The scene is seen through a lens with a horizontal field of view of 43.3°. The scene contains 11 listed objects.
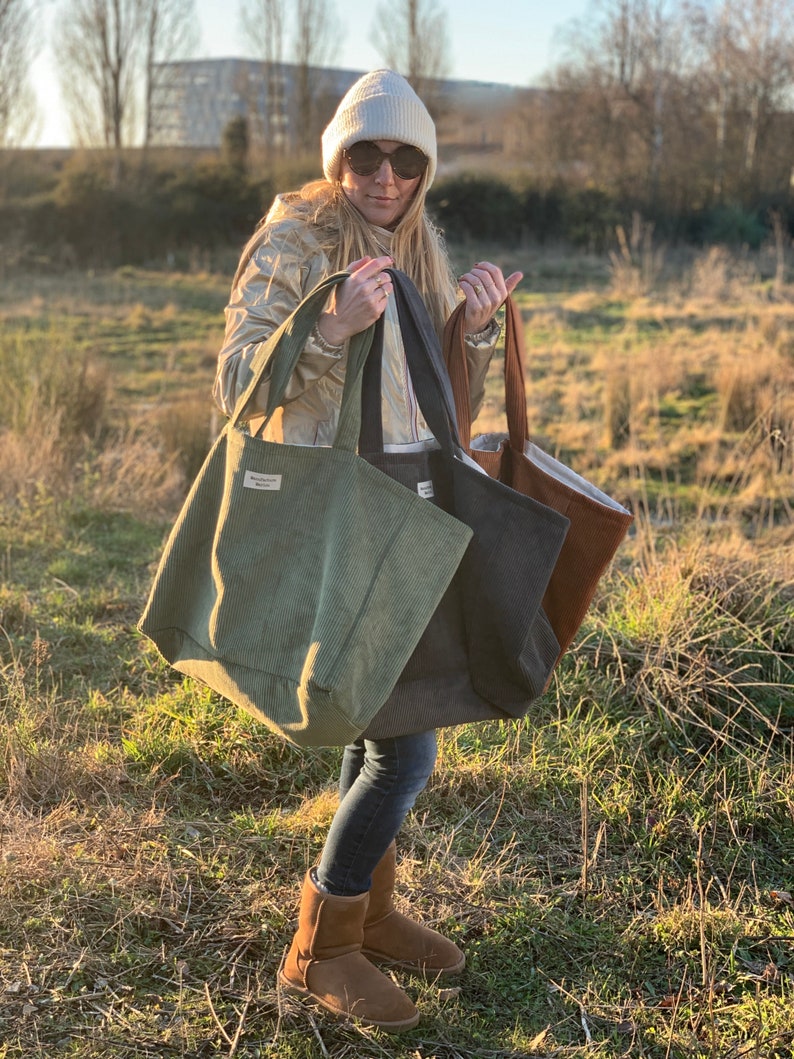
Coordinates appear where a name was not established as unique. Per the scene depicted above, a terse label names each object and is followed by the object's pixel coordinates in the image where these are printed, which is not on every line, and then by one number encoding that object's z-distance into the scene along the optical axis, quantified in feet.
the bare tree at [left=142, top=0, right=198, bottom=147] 96.73
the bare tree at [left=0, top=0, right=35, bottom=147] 67.72
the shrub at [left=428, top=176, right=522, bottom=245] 94.48
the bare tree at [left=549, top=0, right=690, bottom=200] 107.86
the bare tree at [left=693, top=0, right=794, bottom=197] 105.40
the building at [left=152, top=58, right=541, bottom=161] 106.22
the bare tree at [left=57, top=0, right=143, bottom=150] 95.96
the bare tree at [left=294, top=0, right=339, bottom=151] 107.45
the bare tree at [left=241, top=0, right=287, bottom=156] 110.42
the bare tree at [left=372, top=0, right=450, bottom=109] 102.94
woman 6.28
